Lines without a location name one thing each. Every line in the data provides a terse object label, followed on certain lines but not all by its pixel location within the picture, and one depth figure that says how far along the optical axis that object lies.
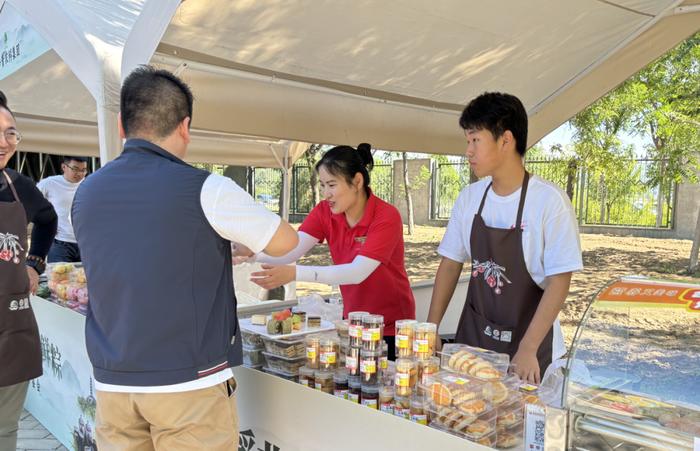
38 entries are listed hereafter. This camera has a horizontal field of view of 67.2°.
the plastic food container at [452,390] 1.40
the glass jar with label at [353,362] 1.69
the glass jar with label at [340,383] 1.70
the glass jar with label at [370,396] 1.61
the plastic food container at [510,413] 1.39
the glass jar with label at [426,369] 1.50
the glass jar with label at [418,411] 1.46
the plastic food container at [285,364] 1.92
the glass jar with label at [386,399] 1.57
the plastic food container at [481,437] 1.34
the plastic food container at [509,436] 1.36
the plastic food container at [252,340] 2.07
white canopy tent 2.34
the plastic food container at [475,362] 1.47
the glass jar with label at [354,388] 1.66
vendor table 1.45
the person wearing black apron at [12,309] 2.16
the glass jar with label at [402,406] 1.52
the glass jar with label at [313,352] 1.81
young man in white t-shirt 1.87
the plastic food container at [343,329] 1.90
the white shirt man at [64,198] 4.79
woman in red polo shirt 2.37
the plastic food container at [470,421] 1.35
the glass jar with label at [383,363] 1.66
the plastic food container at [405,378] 1.54
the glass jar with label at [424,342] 1.62
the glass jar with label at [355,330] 1.70
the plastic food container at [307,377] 1.79
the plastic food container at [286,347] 1.93
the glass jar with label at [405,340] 1.65
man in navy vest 1.30
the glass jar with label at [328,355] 1.77
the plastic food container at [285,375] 1.90
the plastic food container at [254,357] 2.05
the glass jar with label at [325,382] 1.74
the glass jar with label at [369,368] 1.64
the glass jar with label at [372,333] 1.68
